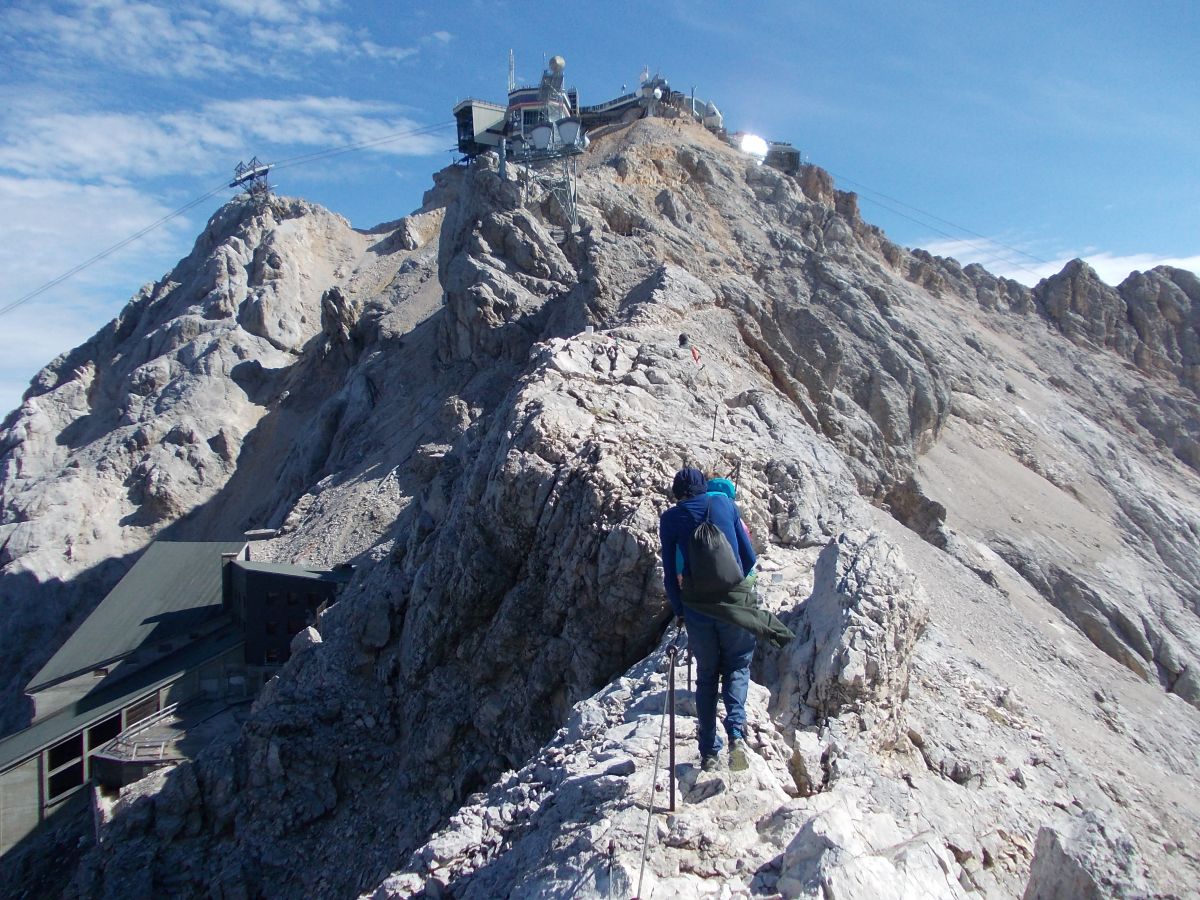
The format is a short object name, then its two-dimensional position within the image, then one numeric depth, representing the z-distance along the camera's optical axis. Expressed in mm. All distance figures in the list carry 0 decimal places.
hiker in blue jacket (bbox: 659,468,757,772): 6777
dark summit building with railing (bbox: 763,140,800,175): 56500
